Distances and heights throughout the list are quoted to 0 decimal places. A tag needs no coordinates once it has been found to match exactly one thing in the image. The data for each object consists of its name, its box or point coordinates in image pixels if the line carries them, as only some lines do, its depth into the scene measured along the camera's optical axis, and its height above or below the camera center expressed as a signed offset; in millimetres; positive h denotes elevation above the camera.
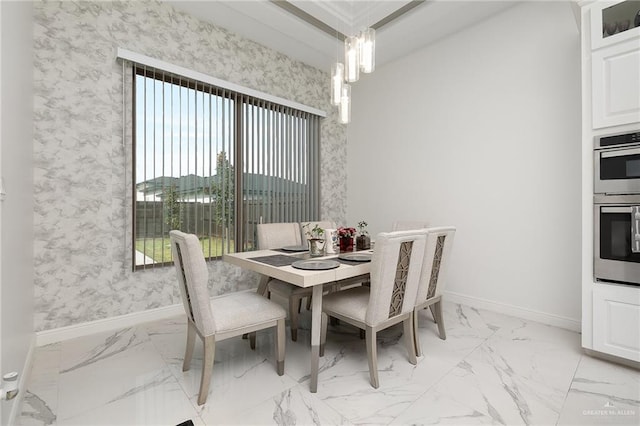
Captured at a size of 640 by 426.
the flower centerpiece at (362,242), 2691 -251
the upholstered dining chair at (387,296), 1739 -517
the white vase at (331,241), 2520 -231
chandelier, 2145 +1126
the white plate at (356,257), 2150 -321
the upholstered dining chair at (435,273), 2168 -451
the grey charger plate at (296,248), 2650 -307
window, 2834 +553
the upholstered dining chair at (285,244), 2441 -310
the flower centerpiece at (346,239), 2621 -221
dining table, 1754 -351
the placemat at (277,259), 2071 -336
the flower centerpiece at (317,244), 2406 -244
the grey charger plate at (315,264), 1876 -329
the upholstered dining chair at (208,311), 1632 -592
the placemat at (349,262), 2049 -336
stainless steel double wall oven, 1942 +44
